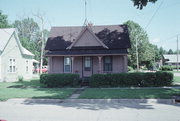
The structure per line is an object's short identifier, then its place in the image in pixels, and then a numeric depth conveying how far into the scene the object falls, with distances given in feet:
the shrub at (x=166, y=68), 133.69
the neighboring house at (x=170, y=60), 254.27
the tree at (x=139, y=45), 158.10
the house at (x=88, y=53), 62.43
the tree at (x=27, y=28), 204.74
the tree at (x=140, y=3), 48.53
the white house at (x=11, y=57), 73.66
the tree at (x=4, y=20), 156.78
